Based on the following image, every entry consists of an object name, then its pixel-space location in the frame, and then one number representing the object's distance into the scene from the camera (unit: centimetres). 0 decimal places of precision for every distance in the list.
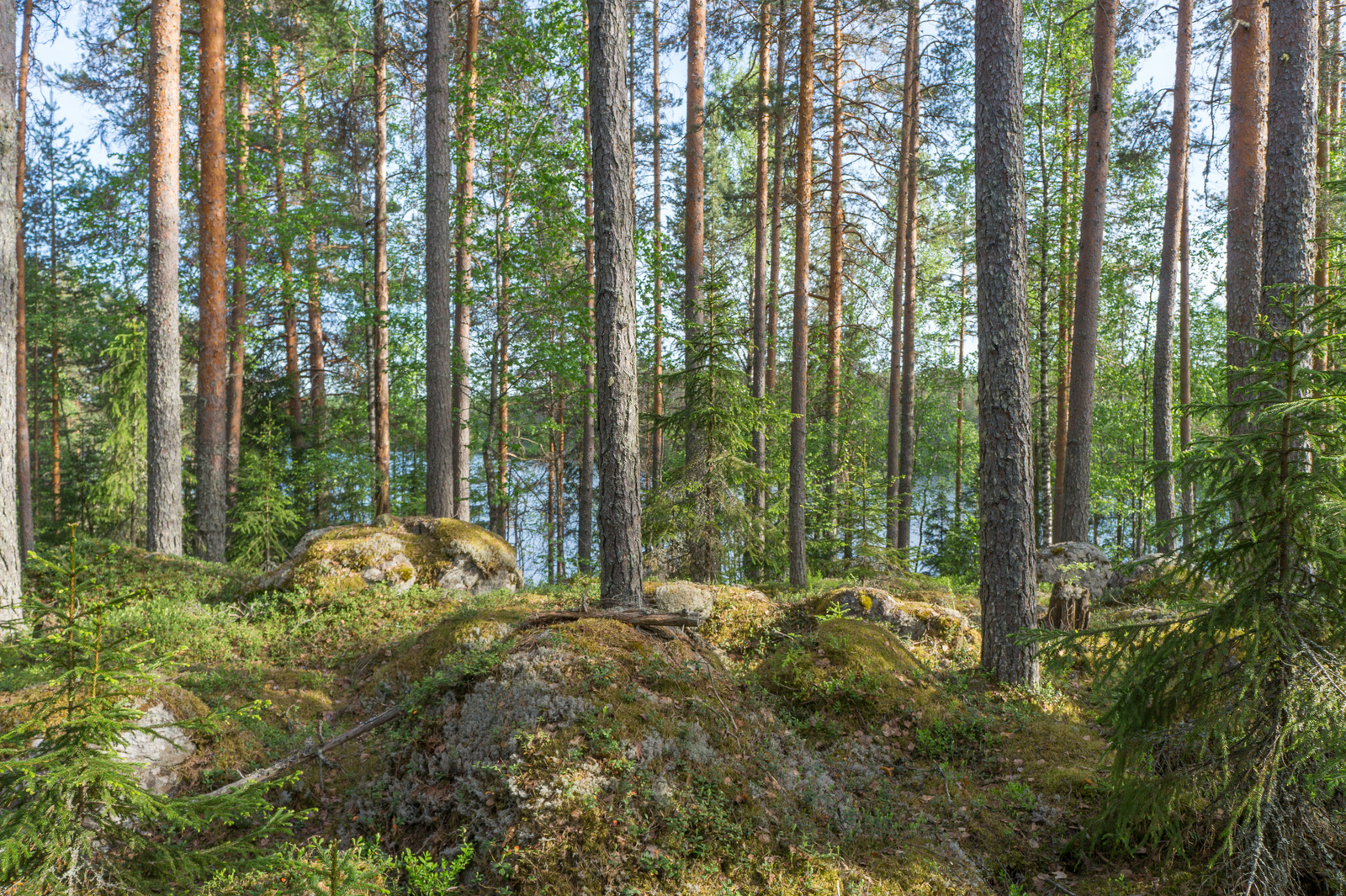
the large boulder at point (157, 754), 451
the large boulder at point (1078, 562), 1110
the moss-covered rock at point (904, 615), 748
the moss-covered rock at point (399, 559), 854
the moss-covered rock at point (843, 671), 584
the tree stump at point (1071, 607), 743
